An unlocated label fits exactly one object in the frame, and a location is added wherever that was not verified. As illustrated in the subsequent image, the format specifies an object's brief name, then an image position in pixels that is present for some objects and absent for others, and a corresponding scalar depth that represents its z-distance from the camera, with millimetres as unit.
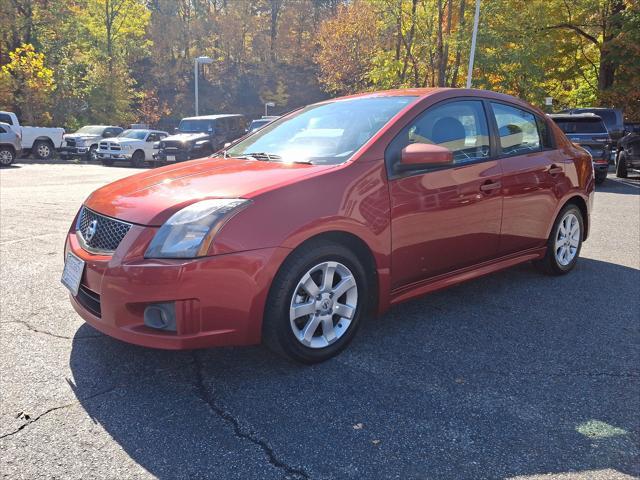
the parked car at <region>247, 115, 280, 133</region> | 21872
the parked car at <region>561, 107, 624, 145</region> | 17141
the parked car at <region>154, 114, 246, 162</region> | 19594
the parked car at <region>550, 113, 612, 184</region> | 12781
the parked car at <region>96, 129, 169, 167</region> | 22000
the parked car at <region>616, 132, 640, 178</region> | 14156
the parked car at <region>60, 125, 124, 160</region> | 23734
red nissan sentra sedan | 2734
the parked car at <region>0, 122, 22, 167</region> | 18719
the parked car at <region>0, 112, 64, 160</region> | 22578
